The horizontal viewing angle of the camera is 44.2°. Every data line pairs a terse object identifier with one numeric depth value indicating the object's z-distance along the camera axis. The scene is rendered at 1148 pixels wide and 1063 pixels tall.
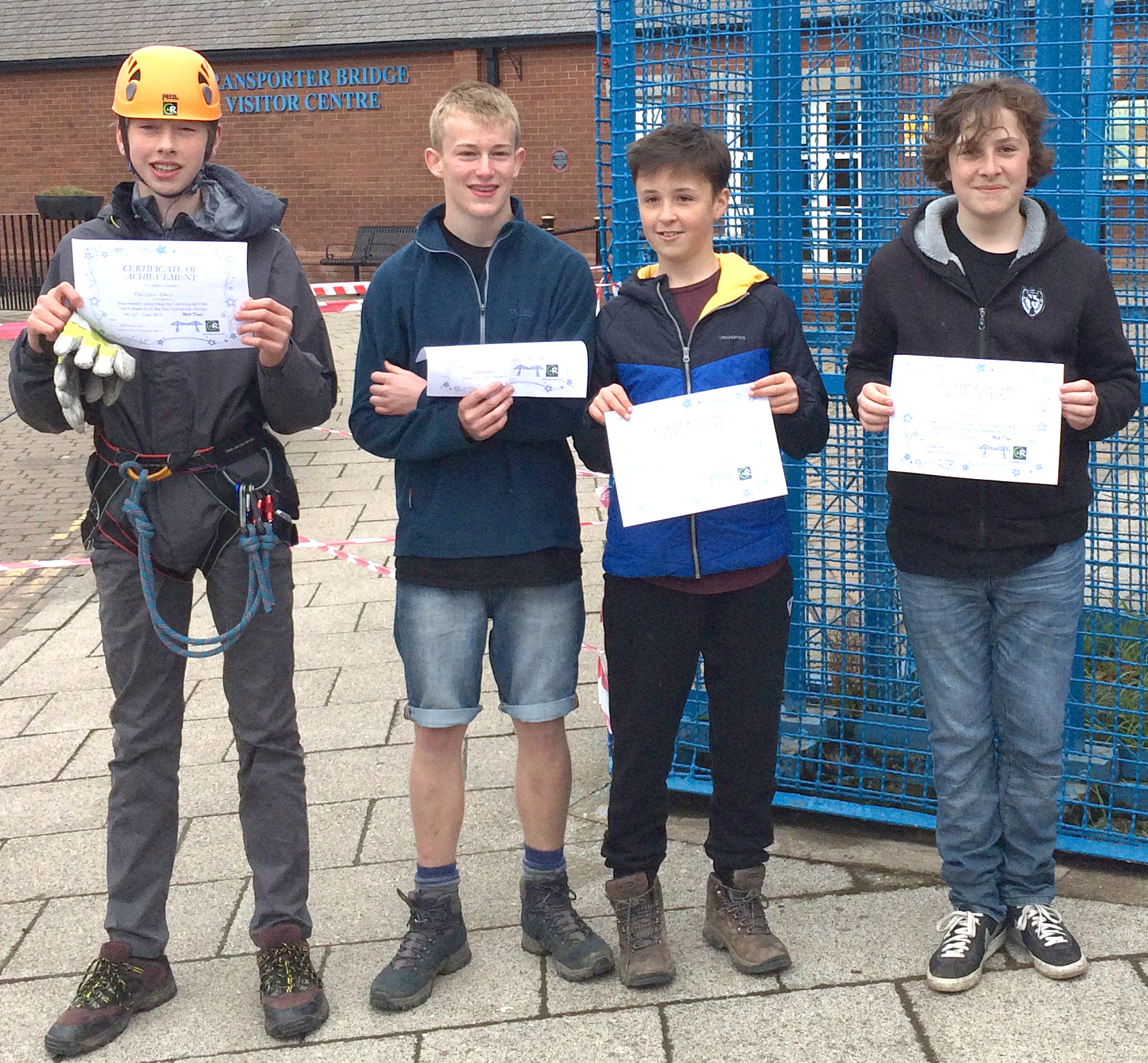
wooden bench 21.92
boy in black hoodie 2.97
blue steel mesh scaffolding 3.48
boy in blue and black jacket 3.08
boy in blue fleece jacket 3.10
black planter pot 20.38
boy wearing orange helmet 3.02
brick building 21.78
